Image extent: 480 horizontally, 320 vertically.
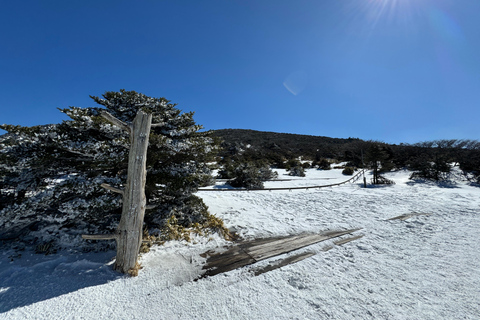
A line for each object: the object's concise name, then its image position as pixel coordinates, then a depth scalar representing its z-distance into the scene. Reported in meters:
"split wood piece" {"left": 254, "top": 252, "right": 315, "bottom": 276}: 4.24
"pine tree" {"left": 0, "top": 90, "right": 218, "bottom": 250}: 4.50
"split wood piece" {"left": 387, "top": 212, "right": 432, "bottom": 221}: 7.81
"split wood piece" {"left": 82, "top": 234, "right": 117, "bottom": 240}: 3.58
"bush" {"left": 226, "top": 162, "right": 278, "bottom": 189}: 14.40
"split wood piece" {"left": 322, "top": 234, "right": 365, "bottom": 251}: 5.38
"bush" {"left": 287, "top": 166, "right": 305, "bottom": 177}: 21.71
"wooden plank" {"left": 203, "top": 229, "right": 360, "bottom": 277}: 4.40
